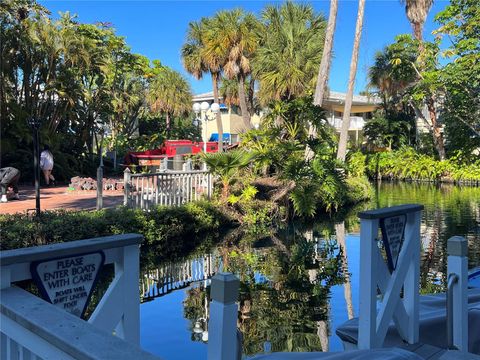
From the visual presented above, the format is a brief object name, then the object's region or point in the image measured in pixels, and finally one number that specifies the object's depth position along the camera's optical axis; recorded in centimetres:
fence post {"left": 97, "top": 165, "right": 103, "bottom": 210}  1243
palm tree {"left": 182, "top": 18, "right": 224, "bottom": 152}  2838
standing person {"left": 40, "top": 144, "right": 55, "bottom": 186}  1862
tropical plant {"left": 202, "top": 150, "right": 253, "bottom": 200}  1401
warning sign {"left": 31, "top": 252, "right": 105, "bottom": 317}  217
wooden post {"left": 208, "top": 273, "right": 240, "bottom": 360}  234
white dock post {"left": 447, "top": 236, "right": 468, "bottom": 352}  412
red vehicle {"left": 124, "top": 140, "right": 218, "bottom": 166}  2570
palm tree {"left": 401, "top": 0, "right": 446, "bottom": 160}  3119
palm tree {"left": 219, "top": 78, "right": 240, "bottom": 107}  3972
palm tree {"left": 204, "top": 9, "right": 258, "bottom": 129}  2759
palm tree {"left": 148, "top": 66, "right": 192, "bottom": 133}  4150
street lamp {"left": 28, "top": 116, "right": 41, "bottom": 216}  1010
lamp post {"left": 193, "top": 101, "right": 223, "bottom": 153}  1978
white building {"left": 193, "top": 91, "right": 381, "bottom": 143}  4375
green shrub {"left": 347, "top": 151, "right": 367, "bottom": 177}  3302
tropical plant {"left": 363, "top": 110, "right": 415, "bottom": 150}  3706
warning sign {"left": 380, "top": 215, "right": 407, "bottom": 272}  394
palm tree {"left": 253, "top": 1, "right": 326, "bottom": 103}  2584
